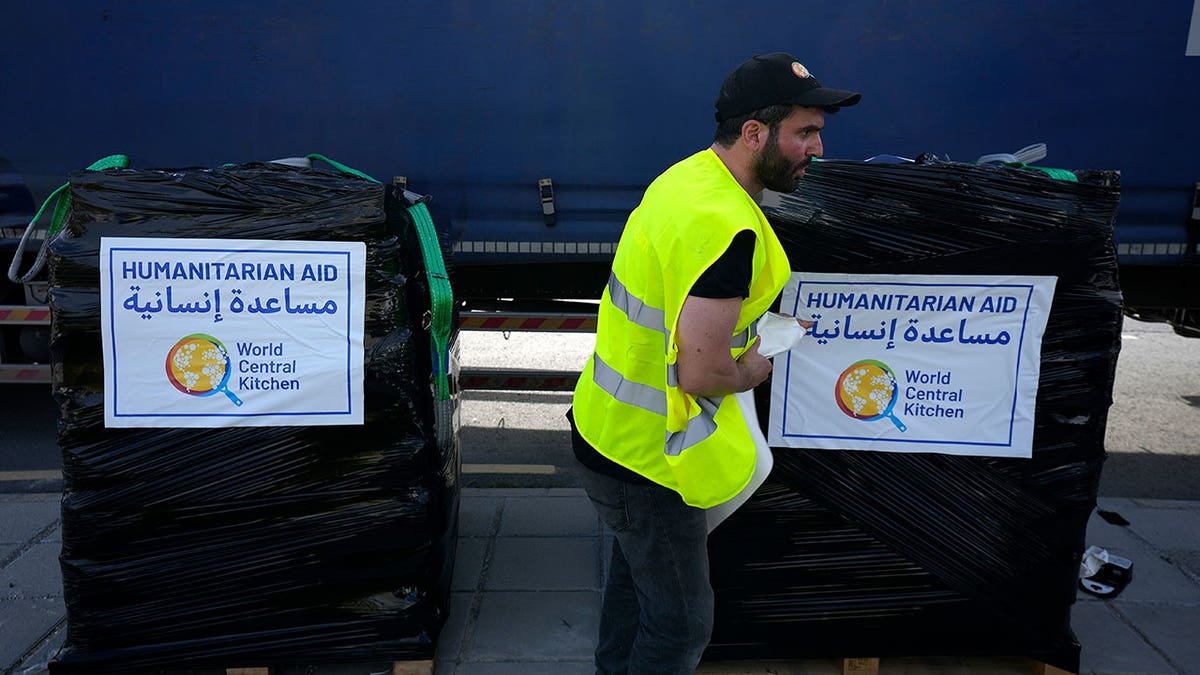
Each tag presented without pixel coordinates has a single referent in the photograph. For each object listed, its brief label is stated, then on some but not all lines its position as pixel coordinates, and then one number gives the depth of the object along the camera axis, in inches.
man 72.7
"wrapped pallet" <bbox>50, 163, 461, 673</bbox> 98.6
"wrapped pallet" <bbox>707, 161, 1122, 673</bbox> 101.0
